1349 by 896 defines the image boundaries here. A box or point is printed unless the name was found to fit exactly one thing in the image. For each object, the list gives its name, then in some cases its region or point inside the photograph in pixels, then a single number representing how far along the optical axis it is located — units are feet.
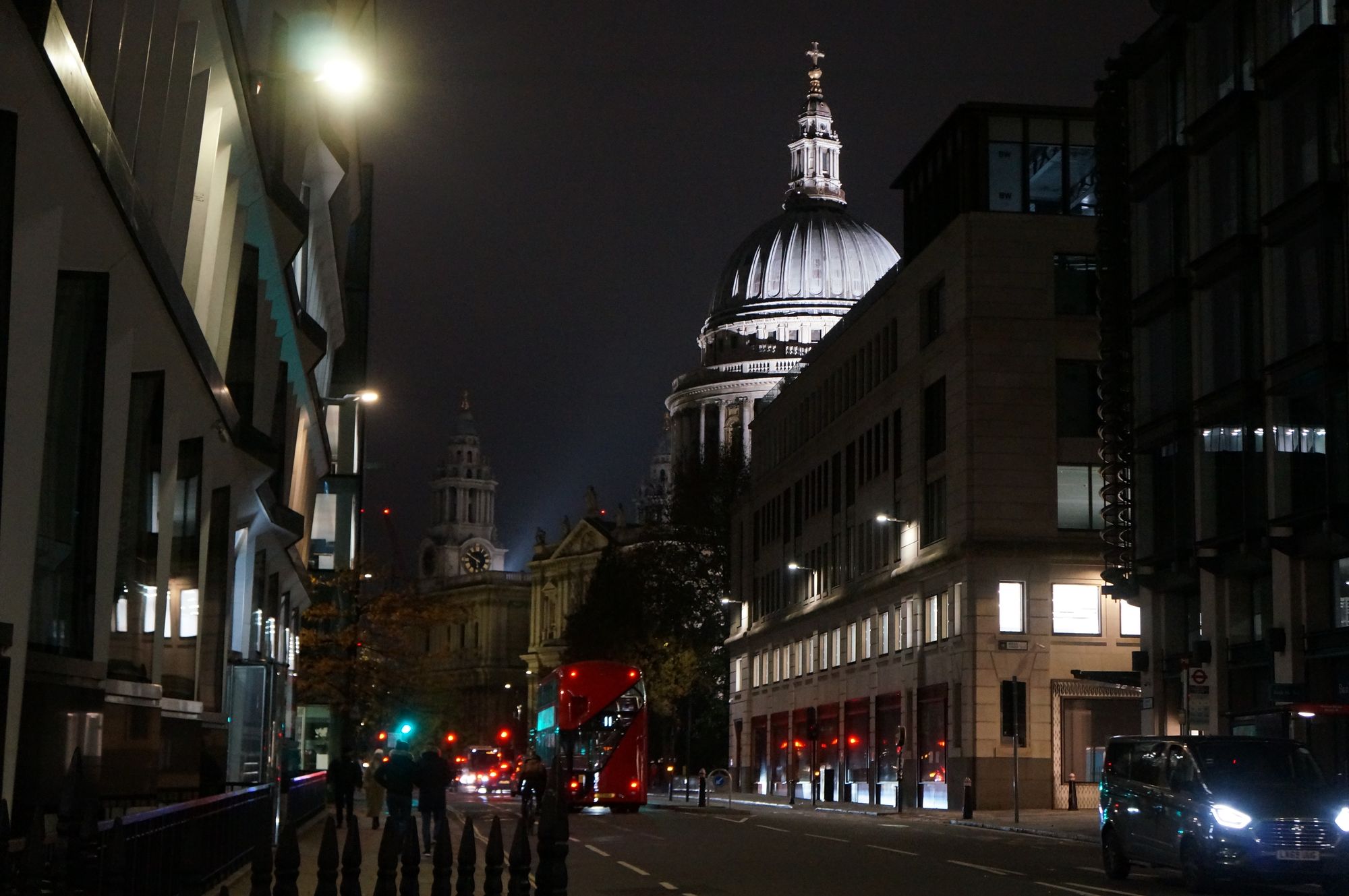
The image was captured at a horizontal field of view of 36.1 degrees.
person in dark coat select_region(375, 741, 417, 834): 101.91
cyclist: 139.23
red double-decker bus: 183.83
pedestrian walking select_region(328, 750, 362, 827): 139.64
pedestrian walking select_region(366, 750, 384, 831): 137.18
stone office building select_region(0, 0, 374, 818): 54.08
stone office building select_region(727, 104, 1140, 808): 196.54
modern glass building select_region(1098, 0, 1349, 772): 127.03
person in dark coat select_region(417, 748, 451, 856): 99.40
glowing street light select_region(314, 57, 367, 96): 84.07
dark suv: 76.48
